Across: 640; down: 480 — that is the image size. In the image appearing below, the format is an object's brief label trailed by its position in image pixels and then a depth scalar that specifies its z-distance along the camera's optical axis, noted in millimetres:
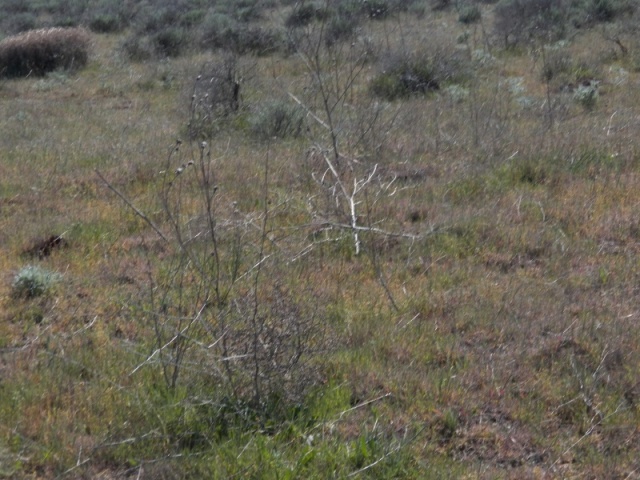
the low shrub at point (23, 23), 21819
